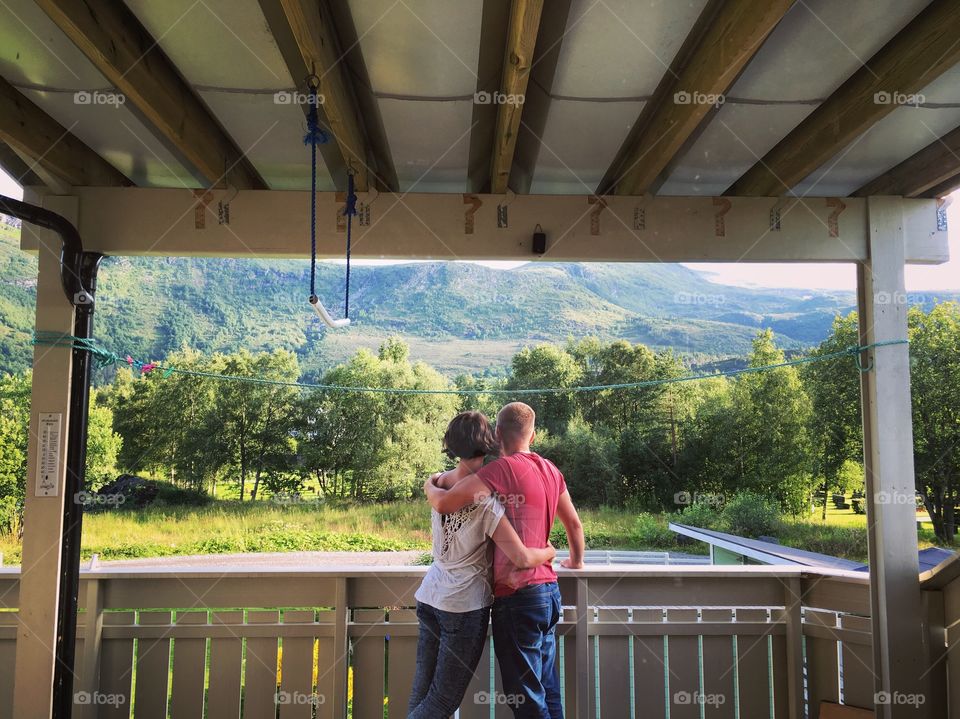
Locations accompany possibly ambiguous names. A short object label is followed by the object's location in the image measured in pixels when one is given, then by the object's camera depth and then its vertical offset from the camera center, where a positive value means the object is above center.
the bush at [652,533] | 11.84 -2.26
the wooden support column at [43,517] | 2.21 -0.38
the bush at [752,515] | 13.23 -2.14
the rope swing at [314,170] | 1.76 +0.80
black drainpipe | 2.22 -0.10
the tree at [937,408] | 11.68 +0.09
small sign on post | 2.30 -0.16
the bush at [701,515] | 12.79 -2.11
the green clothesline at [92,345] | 2.33 +0.25
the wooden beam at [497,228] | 2.49 +0.73
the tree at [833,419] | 13.16 -0.14
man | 1.90 -0.54
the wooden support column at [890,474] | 2.31 -0.24
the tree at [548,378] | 13.02 +0.77
